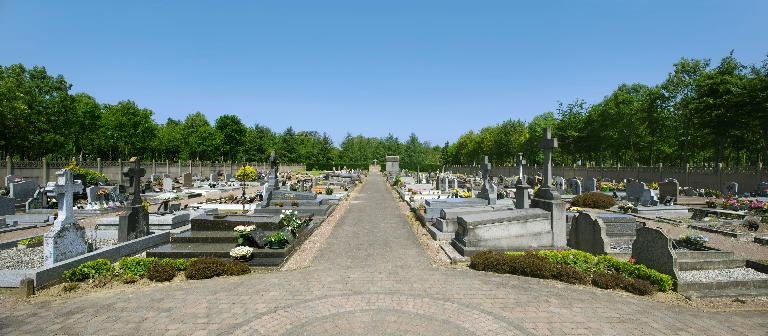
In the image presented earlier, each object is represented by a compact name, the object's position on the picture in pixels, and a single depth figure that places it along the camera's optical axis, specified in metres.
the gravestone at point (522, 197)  15.89
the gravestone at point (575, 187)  32.88
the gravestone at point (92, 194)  23.36
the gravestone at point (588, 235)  12.09
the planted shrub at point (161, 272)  9.44
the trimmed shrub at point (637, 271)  8.92
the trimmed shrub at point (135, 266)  9.63
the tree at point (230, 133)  88.25
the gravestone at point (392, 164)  81.80
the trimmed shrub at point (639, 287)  8.66
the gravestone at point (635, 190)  25.39
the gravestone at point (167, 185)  33.78
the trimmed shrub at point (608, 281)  8.99
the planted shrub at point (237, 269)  10.07
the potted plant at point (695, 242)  12.12
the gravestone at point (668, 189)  25.52
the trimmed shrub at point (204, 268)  9.62
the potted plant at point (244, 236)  11.88
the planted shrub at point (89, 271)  9.27
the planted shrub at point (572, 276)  9.34
